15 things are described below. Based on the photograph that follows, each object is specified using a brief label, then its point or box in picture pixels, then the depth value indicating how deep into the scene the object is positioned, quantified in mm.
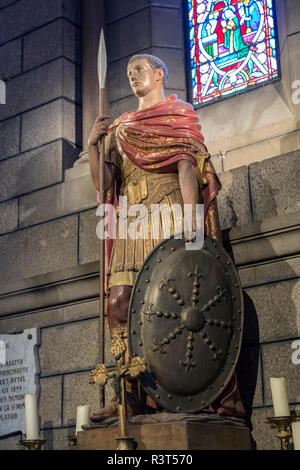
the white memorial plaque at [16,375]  6145
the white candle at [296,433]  4121
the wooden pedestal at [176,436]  3926
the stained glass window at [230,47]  6828
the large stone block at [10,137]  7461
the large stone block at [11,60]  7754
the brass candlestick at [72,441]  4930
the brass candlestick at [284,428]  4215
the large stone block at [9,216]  7125
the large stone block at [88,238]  6348
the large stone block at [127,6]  7461
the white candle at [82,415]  4918
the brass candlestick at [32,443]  4680
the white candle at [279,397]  4262
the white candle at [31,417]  4742
